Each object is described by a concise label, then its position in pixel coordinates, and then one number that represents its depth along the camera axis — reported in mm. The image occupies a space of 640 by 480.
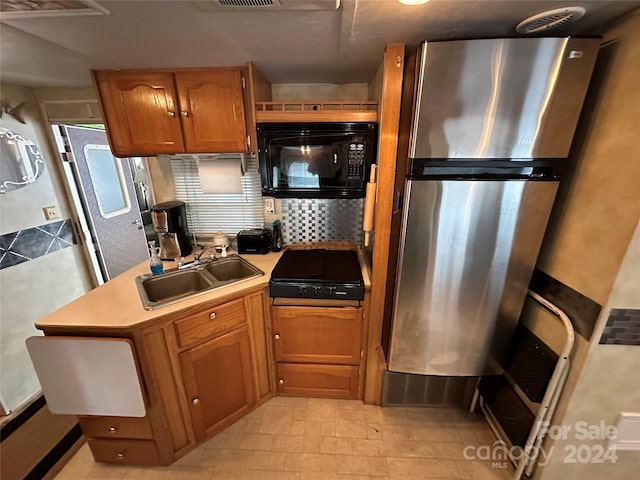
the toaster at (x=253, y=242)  1896
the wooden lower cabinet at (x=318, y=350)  1567
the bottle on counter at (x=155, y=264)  1580
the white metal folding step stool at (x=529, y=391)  1105
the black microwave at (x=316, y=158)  1434
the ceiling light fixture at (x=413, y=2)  821
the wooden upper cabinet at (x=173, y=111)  1473
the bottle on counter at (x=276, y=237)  1963
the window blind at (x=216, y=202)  1941
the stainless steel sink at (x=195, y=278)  1519
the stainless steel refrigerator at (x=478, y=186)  973
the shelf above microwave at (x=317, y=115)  1408
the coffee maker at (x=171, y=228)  1792
